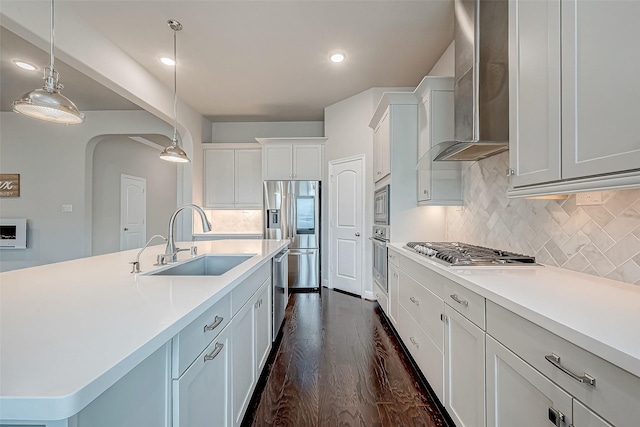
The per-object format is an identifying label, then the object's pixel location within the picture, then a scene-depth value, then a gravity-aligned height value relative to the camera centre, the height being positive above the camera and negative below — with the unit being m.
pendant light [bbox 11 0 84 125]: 1.36 +0.55
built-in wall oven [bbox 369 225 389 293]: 3.06 -0.45
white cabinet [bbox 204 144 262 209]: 5.10 +0.71
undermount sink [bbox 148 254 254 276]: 2.05 -0.37
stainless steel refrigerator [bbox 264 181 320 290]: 4.48 -0.20
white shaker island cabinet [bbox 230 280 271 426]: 1.38 -0.78
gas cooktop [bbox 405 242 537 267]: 1.59 -0.25
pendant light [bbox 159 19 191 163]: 2.60 +0.59
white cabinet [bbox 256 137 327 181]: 4.70 +0.92
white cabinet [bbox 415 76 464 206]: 2.56 +0.72
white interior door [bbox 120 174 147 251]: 5.66 +0.04
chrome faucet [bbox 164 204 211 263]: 1.73 -0.18
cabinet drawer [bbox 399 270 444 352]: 1.67 -0.64
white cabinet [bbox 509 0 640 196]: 0.91 +0.46
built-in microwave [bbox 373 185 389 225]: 3.08 +0.10
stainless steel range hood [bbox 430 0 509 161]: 1.74 +0.86
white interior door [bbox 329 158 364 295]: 4.10 -0.15
